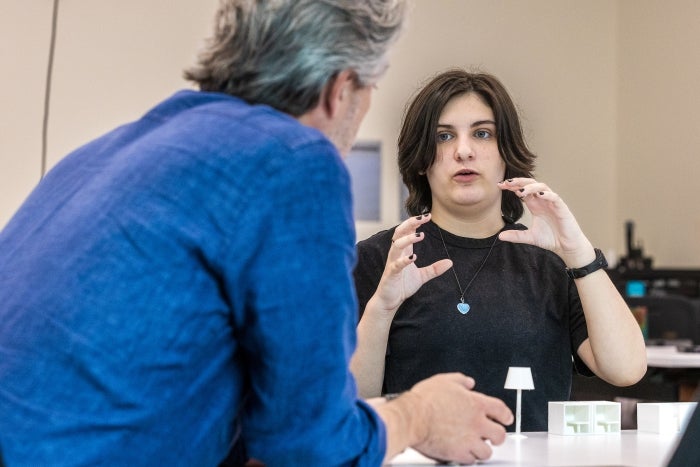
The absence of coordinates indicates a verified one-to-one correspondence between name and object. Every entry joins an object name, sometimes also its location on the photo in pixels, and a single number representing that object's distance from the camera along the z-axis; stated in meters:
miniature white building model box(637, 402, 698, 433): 3.58
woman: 3.64
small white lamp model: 3.46
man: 2.85
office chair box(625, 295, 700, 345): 6.42
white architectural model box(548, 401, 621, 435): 3.52
